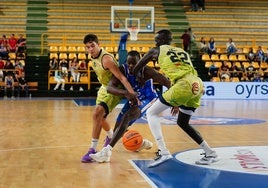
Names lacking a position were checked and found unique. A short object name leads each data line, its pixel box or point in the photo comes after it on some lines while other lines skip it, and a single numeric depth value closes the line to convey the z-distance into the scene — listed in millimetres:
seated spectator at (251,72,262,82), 24031
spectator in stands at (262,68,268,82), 24878
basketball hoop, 23203
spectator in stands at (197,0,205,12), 29072
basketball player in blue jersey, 7059
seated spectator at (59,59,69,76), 23156
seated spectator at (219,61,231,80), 24062
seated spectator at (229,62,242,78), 24625
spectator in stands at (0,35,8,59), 23906
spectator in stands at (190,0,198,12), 29103
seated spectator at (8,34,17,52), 24469
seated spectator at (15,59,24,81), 22781
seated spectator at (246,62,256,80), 24625
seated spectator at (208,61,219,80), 24734
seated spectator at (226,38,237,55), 26188
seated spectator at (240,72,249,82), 24316
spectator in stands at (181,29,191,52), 25391
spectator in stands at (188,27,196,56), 25719
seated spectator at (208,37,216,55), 26219
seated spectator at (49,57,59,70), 23694
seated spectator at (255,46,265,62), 25864
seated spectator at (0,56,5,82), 22766
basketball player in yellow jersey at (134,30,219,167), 6676
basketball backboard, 23816
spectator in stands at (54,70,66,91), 23208
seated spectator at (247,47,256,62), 25828
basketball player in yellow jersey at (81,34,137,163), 7034
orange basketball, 7859
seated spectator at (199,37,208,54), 26328
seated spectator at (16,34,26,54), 24570
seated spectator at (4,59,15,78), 22922
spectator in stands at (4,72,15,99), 22484
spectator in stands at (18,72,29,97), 22766
